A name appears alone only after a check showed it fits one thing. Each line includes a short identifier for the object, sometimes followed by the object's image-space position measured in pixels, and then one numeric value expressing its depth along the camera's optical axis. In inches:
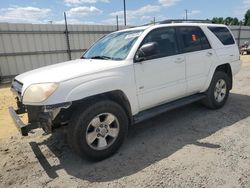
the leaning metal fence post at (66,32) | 391.2
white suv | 98.3
